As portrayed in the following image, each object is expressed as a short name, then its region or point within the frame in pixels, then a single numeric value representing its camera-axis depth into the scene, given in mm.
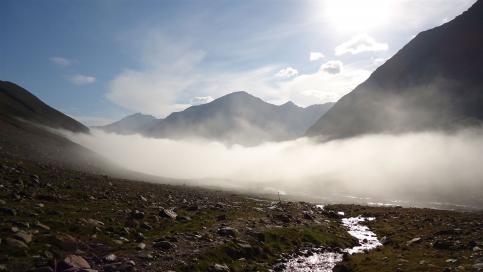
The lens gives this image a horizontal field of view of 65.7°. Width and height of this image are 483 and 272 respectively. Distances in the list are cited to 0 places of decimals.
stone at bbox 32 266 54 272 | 20719
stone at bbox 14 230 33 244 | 24094
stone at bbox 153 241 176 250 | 28828
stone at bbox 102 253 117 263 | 24216
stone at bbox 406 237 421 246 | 44375
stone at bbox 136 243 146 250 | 27516
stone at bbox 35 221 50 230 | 27498
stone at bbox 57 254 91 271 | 21302
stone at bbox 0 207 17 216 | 29517
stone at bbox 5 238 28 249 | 23061
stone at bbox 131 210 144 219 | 38300
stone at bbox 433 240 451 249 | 39356
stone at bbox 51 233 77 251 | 24672
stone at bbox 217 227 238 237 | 36466
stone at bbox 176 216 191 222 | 40806
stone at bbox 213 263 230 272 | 27125
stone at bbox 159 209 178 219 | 40906
